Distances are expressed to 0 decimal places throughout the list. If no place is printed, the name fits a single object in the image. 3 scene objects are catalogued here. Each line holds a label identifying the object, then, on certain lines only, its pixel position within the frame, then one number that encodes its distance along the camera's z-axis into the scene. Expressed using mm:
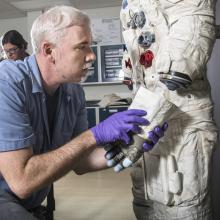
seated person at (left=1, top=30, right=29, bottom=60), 2281
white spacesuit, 1111
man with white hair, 969
